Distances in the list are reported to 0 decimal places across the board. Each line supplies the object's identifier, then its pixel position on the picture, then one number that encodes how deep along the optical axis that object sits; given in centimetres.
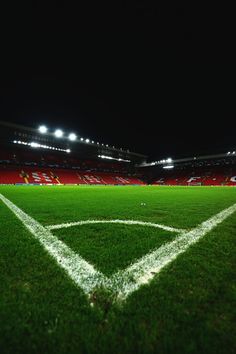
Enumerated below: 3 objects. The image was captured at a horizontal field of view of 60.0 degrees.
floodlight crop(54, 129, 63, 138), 4576
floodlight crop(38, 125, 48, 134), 4328
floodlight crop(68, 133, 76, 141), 4756
